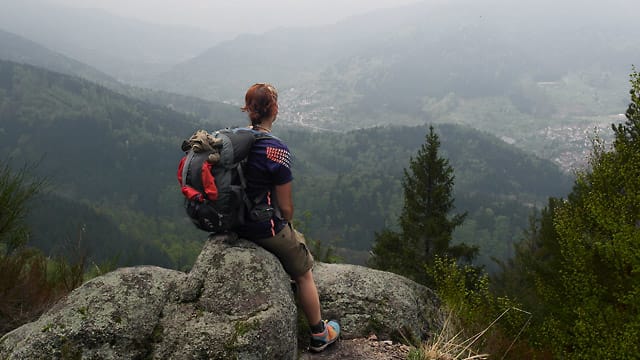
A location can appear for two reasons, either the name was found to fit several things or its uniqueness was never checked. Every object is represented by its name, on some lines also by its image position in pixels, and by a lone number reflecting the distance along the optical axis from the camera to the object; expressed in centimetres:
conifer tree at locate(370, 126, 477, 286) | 2298
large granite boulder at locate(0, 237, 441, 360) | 445
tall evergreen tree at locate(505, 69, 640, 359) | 591
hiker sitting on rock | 455
